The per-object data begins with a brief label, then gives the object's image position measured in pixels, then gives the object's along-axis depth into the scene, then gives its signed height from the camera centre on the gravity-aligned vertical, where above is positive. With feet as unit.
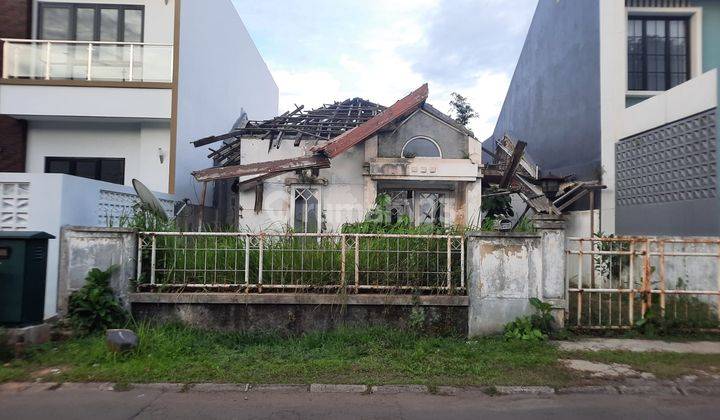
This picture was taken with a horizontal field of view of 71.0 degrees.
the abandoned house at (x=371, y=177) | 36.35 +3.91
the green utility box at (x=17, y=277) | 20.36 -2.10
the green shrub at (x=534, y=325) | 22.08 -4.04
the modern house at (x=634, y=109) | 29.32 +9.03
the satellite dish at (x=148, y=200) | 26.43 +1.46
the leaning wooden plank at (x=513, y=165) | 35.12 +4.97
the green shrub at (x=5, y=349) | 19.40 -4.79
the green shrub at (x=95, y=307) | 21.94 -3.52
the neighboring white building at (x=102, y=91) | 38.34 +10.41
